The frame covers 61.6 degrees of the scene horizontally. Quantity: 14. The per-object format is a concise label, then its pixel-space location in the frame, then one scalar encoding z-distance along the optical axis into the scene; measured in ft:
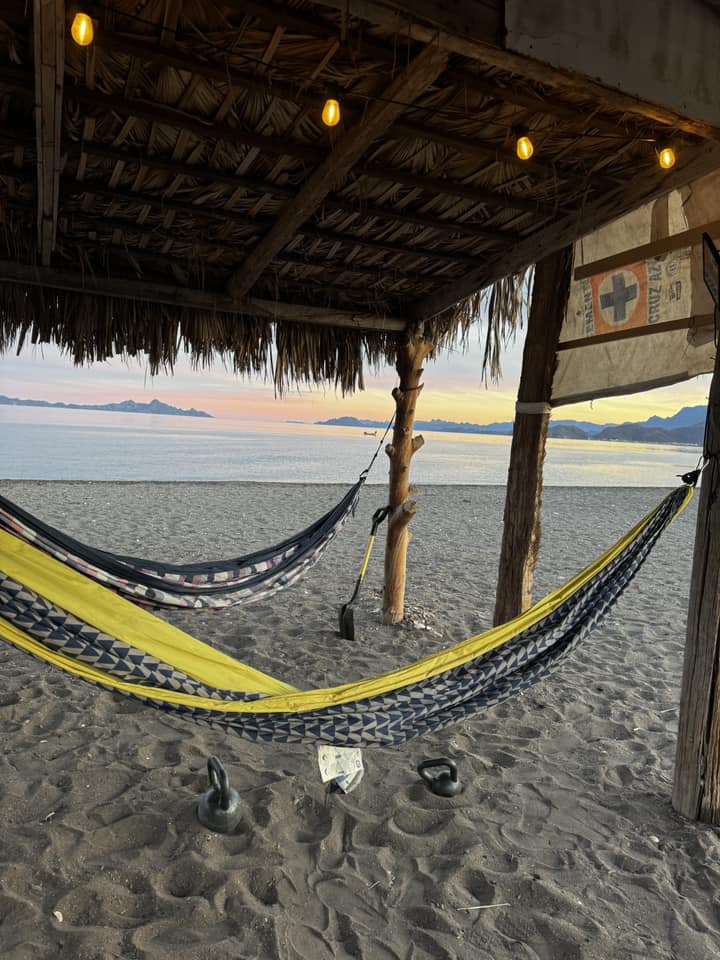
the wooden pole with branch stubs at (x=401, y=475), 9.35
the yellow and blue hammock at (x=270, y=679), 3.78
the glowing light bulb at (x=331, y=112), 4.16
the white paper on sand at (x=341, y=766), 4.78
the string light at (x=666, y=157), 4.79
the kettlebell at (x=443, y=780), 4.86
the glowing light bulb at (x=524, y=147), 4.78
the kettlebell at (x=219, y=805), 4.27
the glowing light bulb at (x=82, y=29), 3.31
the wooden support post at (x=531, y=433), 6.98
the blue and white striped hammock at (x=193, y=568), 5.34
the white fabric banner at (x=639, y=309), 6.02
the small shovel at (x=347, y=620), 8.52
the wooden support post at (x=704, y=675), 4.54
